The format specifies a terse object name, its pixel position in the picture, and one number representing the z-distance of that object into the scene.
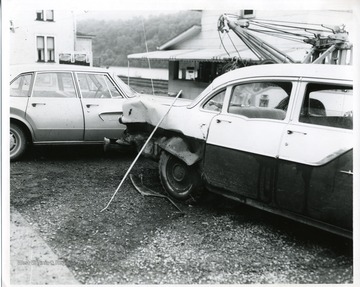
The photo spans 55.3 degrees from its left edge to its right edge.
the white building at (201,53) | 7.76
